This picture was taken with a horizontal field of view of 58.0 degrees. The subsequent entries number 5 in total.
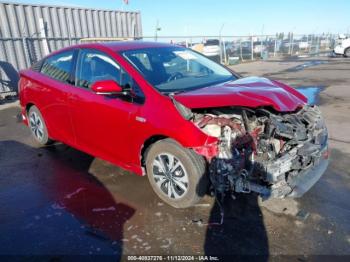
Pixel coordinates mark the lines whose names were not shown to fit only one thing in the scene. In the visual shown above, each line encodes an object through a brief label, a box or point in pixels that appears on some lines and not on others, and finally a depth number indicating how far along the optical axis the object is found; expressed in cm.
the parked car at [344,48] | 2392
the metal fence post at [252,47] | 2433
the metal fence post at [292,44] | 3168
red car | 308
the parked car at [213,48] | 2059
